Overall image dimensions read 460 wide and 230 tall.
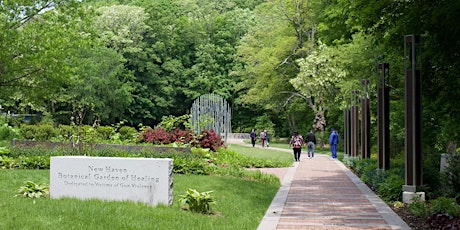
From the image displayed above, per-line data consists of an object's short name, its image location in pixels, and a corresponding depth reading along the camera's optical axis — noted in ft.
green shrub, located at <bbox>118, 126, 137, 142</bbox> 97.77
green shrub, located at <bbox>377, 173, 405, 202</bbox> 40.50
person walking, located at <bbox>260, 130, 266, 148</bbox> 139.20
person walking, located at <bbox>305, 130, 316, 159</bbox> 97.68
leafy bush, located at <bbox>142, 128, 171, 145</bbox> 81.00
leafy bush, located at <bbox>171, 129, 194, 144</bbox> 78.68
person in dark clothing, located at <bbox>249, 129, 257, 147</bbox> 138.62
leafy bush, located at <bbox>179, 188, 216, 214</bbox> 30.66
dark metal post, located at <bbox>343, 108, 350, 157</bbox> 90.43
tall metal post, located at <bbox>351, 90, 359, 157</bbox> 78.95
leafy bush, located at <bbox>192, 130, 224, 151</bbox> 76.13
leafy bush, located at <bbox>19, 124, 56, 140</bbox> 102.98
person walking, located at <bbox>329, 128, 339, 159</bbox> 98.45
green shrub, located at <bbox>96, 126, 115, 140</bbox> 102.14
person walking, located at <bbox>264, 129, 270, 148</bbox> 141.46
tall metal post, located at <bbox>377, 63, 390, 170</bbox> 49.47
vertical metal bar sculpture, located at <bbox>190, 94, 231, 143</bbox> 102.01
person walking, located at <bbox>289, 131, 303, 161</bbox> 84.26
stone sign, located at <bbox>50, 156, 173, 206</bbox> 31.94
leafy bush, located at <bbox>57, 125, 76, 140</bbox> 97.00
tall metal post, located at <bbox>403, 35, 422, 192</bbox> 39.06
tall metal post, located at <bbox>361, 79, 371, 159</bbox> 67.67
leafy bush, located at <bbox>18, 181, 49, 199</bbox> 33.63
